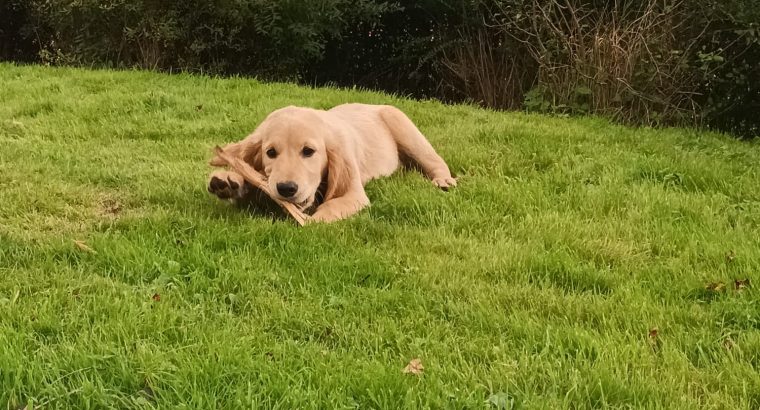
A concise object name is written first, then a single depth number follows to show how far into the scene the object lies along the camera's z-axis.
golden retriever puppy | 3.99
